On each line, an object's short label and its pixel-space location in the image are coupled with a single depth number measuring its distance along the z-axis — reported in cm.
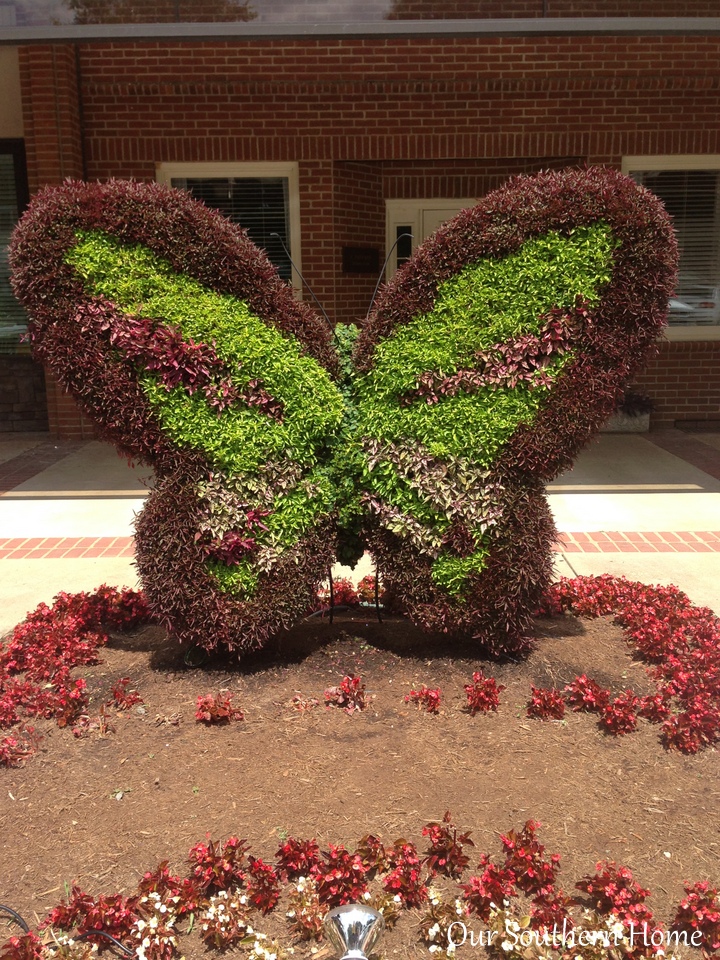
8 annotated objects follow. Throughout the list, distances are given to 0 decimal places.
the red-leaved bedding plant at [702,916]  248
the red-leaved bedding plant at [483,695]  359
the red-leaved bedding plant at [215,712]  351
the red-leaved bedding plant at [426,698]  359
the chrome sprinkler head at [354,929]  215
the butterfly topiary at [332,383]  364
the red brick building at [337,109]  923
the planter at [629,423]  1036
